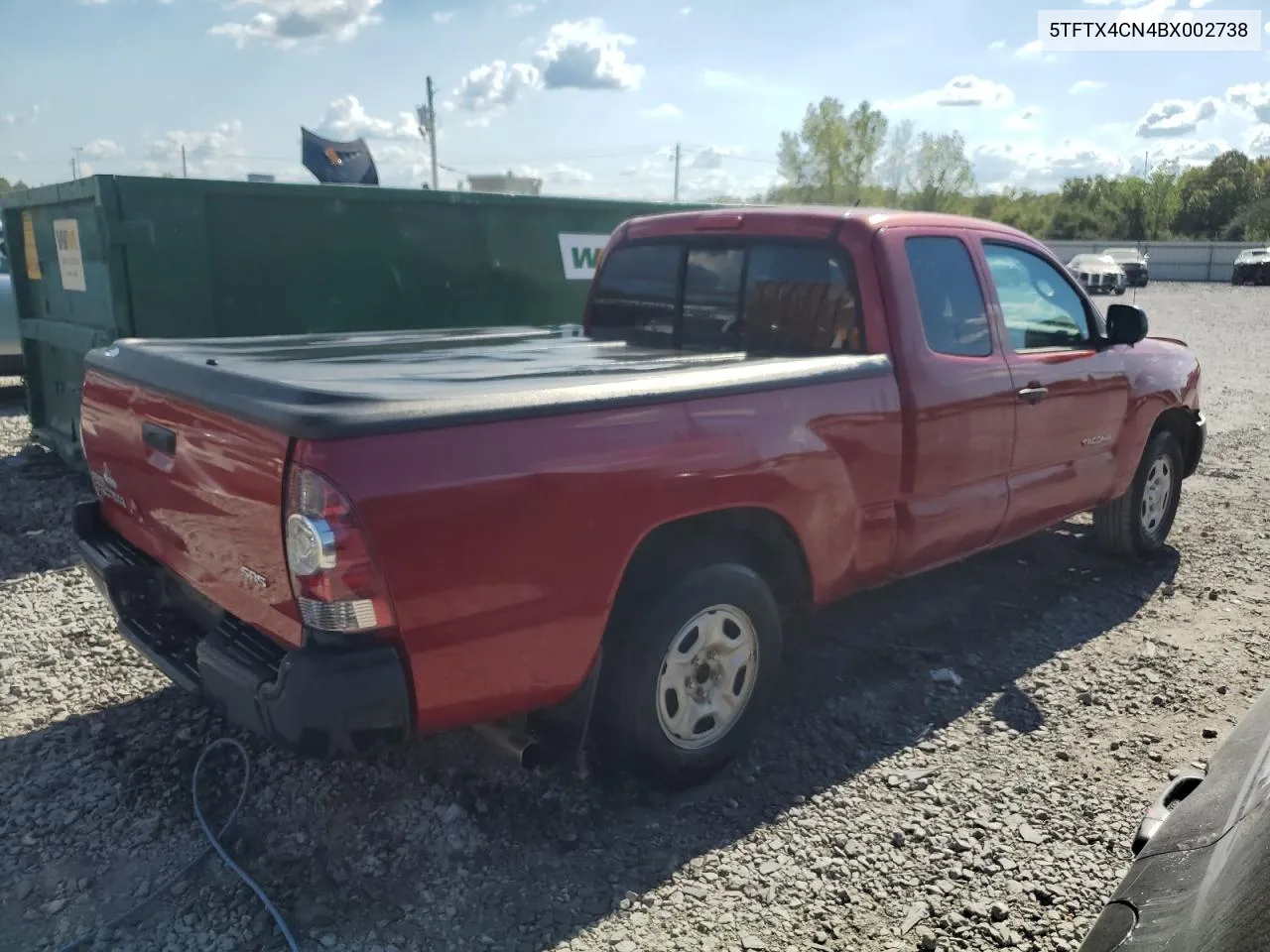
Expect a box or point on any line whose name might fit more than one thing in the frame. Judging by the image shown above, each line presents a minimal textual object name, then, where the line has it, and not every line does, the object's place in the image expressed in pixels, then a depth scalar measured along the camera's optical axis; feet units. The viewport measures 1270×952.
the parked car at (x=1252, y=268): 144.77
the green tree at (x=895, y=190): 239.42
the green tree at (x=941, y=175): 234.99
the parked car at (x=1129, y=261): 125.80
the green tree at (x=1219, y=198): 225.15
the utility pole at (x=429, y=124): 179.21
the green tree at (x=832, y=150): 230.27
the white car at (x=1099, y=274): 108.88
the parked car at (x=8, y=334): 34.63
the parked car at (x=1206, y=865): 5.29
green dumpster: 20.31
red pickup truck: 8.45
